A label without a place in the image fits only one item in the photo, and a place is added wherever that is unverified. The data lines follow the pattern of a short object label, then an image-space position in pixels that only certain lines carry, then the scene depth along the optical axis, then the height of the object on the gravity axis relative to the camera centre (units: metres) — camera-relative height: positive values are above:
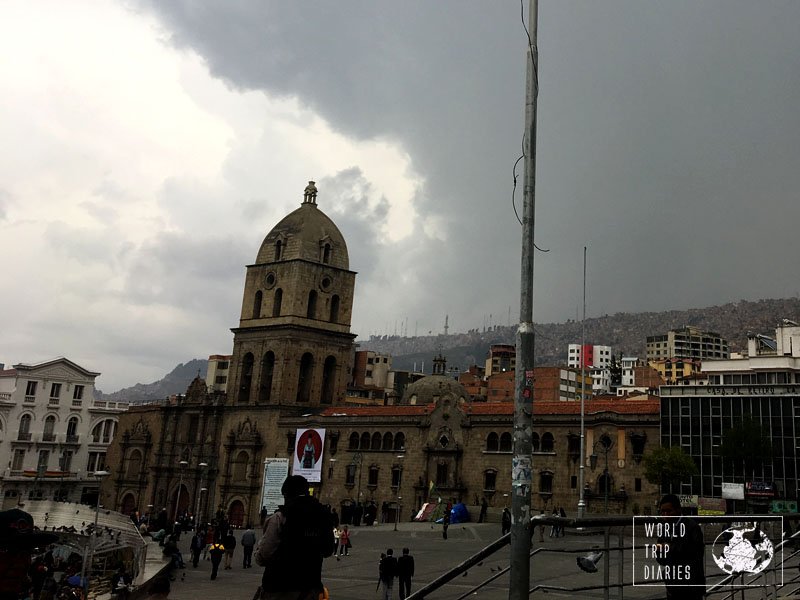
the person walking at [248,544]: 30.09 -2.87
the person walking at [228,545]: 30.12 -2.92
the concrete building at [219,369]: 128.00 +16.50
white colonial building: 75.88 +2.56
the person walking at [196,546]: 32.72 -3.34
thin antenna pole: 39.59 +1.00
